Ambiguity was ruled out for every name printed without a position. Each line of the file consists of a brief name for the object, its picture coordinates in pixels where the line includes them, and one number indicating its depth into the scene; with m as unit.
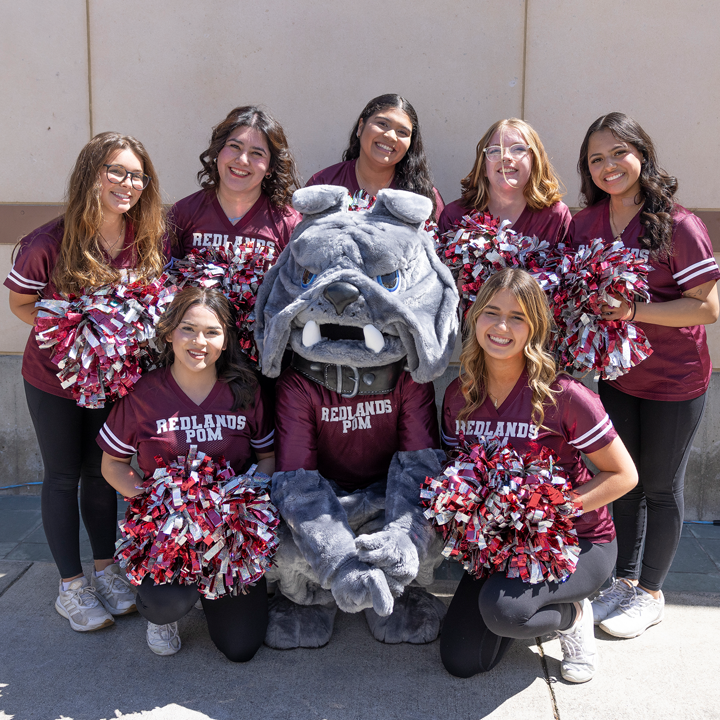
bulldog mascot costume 2.60
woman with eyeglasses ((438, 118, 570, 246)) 3.18
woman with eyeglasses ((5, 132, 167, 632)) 2.96
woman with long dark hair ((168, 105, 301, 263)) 3.27
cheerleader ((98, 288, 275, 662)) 2.80
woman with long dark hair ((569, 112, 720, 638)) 2.91
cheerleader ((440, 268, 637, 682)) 2.65
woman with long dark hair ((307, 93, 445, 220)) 3.45
